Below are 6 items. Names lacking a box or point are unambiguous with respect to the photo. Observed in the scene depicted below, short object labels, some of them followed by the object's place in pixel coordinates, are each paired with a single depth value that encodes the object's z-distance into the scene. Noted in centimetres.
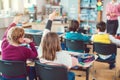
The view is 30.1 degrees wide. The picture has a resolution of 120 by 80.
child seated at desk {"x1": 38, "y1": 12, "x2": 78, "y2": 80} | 243
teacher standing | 596
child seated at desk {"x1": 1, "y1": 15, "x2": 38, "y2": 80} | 264
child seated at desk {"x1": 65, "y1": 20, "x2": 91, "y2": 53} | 402
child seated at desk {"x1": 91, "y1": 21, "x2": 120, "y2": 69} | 372
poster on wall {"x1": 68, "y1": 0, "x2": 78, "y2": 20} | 710
